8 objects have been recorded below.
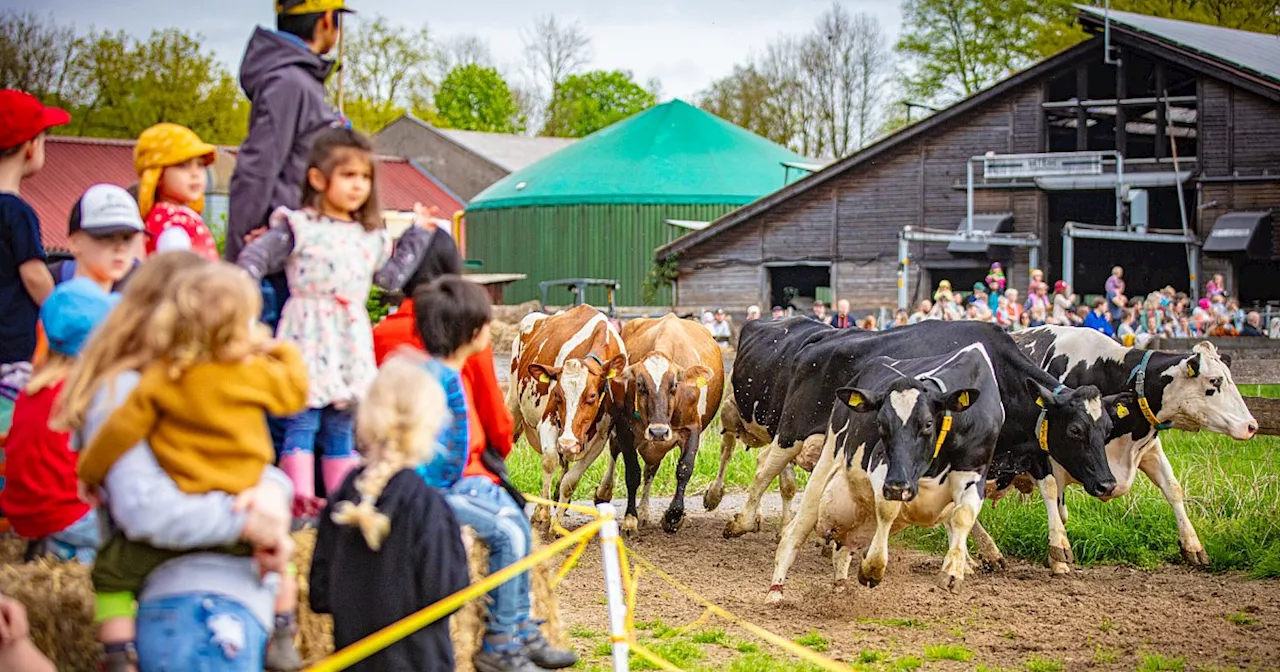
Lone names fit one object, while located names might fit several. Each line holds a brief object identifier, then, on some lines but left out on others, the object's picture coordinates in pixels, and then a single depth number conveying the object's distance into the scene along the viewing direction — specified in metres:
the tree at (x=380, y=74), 66.00
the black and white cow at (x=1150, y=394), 11.23
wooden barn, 30.16
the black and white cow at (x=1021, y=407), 10.66
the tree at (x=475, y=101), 75.06
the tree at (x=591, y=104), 77.31
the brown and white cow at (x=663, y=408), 12.18
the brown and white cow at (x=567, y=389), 11.87
